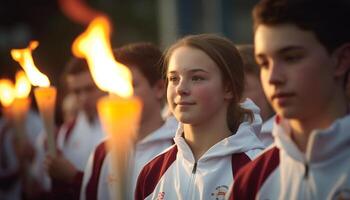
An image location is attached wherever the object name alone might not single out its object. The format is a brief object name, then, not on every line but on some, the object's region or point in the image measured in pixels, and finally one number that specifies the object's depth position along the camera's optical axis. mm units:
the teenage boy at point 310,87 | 5825
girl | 7948
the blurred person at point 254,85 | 10234
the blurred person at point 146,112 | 10034
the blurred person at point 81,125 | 13825
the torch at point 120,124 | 5086
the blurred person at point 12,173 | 17029
